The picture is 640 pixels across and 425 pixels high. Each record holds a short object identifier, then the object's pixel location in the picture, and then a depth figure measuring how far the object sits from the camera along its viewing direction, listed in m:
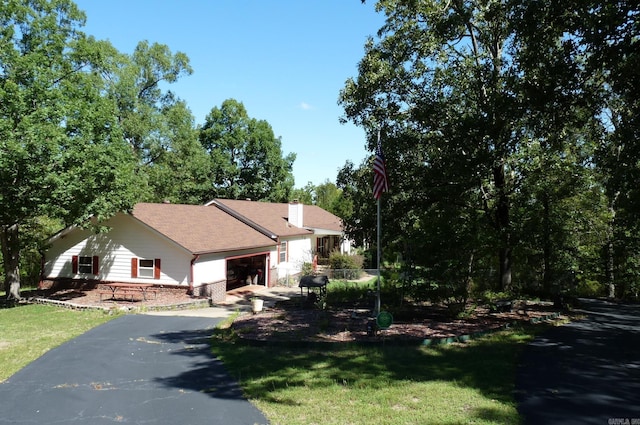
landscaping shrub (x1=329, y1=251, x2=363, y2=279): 31.89
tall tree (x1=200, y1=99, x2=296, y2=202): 47.09
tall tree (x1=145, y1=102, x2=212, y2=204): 35.28
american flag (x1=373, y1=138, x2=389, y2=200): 12.15
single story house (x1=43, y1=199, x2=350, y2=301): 20.96
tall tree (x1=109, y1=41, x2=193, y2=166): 34.00
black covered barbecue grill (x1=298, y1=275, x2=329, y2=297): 19.05
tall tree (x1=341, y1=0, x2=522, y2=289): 13.19
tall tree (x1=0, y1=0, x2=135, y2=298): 16.91
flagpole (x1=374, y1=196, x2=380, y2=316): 11.89
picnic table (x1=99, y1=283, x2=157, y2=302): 20.59
